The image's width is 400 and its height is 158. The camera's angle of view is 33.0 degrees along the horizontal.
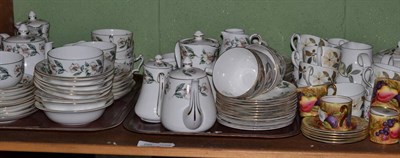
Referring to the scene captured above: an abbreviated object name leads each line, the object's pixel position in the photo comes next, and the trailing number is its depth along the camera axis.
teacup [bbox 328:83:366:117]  1.46
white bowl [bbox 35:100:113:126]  1.41
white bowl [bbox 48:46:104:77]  1.39
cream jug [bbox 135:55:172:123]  1.46
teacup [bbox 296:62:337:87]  1.54
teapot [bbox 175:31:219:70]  1.56
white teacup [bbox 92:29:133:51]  1.70
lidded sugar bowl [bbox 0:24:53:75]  1.56
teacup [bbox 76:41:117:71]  1.52
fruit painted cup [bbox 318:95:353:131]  1.35
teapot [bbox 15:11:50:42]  1.73
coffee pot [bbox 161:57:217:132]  1.37
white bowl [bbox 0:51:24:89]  1.42
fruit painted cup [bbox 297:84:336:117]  1.48
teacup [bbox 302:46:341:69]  1.59
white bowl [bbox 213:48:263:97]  1.45
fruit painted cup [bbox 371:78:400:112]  1.40
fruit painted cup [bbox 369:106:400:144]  1.34
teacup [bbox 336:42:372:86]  1.55
